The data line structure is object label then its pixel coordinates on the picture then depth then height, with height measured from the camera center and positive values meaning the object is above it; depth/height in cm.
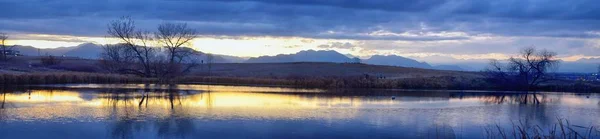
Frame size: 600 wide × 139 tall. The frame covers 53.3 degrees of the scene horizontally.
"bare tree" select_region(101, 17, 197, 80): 5181 +141
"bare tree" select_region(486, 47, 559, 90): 4928 -7
